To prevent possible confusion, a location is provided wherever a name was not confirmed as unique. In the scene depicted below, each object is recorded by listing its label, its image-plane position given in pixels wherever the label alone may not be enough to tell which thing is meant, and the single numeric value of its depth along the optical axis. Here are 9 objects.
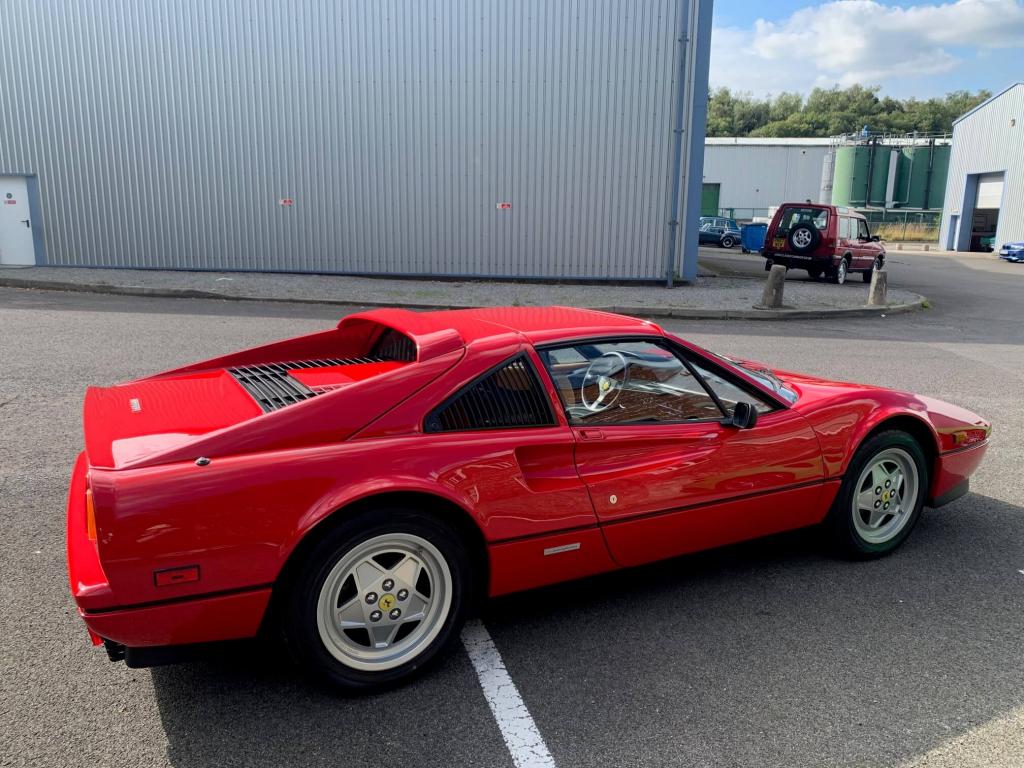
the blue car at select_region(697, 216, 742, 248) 37.16
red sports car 2.41
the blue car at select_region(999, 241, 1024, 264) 31.89
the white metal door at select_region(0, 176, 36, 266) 17.78
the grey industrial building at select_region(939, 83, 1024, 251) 35.84
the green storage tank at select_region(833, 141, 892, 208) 49.69
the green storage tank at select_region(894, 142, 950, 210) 49.50
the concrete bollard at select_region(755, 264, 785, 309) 14.22
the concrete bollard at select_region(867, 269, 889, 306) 15.31
